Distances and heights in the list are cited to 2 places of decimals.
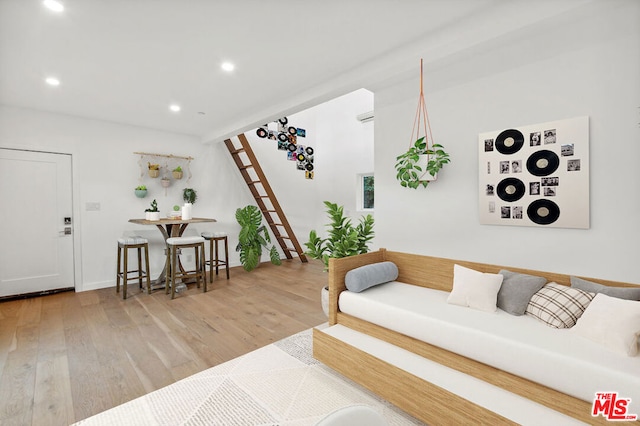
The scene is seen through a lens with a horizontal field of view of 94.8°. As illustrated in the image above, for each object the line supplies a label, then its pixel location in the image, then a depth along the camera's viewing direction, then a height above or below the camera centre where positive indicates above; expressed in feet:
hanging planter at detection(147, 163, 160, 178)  15.11 +2.10
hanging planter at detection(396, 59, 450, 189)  8.43 +1.41
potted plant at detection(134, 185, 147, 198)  14.69 +0.99
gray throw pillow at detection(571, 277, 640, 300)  5.42 -1.59
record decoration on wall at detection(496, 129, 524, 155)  7.52 +1.73
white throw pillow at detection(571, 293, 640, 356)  4.62 -1.94
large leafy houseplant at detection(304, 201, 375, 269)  9.50 -1.00
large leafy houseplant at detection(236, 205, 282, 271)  17.34 -1.75
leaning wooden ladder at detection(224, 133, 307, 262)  17.17 +0.79
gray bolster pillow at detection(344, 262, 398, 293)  7.70 -1.83
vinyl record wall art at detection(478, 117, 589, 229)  6.70 +0.82
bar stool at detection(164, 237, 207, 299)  12.34 -1.92
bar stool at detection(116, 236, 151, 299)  12.54 -1.88
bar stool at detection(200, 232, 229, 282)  15.49 -1.53
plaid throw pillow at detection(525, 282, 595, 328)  5.56 -1.91
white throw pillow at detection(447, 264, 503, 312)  6.46 -1.87
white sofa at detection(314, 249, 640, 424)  4.33 -2.70
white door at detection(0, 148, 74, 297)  12.25 -0.46
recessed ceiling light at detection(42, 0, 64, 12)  6.06 +4.31
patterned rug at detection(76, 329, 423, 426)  5.50 -3.88
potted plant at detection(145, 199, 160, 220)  13.66 -0.13
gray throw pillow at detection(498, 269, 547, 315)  6.22 -1.81
